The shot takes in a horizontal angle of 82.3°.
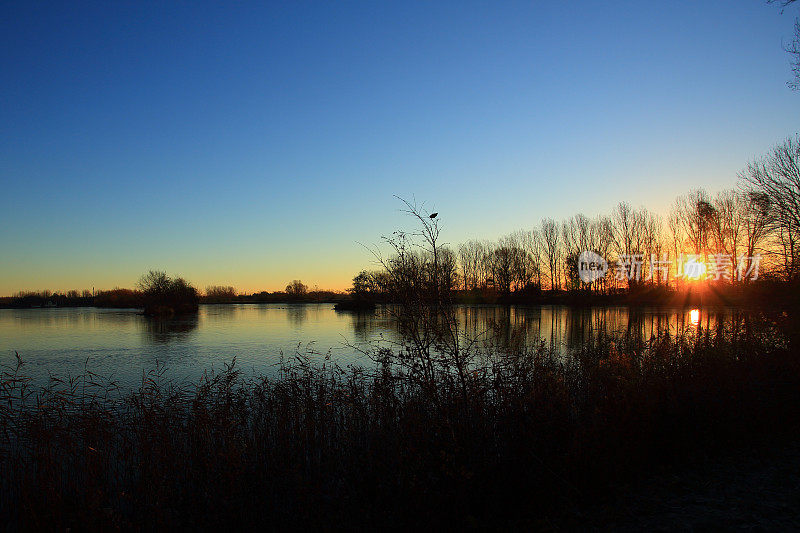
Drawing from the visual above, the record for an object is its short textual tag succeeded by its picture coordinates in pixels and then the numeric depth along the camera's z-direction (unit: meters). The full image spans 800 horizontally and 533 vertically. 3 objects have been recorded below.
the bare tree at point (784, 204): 22.81
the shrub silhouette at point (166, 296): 61.44
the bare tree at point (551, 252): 77.12
